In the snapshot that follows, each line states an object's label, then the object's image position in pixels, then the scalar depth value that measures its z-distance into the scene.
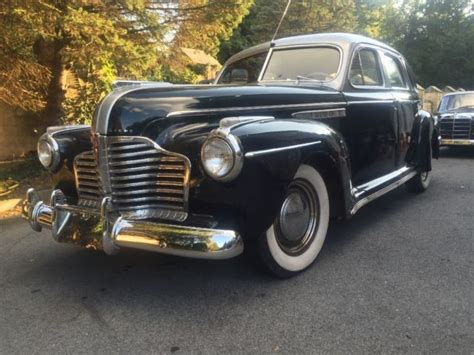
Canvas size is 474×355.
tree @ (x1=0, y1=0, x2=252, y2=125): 6.55
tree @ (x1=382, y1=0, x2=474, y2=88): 34.19
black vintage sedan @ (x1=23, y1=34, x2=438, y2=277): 2.88
